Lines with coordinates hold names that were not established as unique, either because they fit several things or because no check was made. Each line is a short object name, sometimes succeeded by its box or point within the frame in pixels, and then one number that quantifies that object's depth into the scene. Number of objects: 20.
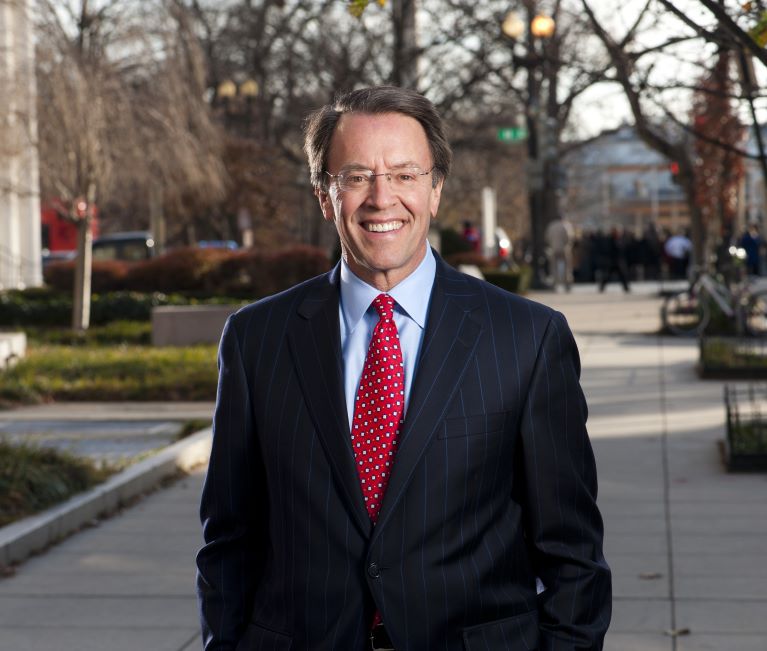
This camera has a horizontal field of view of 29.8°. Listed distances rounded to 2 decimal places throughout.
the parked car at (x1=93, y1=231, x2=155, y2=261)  39.09
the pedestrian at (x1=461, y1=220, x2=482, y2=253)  45.91
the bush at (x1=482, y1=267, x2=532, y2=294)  31.30
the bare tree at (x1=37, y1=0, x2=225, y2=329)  23.39
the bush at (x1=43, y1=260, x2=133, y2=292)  28.12
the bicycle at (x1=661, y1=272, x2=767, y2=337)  19.27
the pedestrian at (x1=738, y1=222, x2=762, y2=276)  35.59
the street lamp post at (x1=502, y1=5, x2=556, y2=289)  23.25
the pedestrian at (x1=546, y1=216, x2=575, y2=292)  34.44
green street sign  26.89
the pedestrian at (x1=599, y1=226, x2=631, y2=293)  34.53
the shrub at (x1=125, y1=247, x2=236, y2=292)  27.67
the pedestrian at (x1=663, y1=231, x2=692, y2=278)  39.75
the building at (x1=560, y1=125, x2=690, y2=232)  85.69
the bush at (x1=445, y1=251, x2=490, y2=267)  34.96
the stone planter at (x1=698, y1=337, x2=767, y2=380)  15.46
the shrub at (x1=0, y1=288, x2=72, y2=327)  25.44
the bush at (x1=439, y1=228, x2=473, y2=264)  45.05
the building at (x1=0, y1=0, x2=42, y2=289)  23.77
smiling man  2.84
